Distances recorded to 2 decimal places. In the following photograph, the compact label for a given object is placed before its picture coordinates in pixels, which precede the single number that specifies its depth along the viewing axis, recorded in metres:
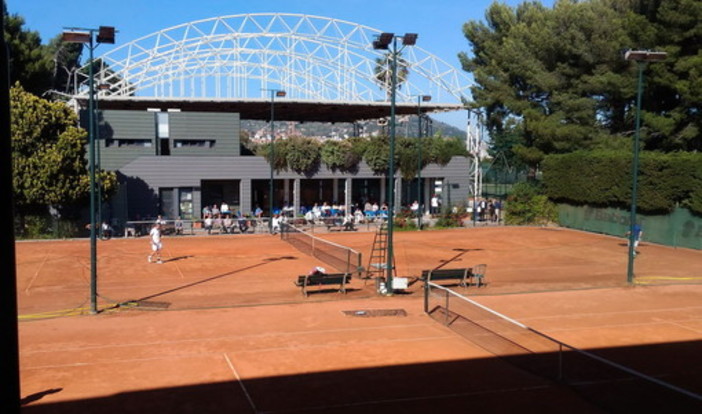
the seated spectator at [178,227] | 36.81
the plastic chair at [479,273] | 21.47
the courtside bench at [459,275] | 20.39
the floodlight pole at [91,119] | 17.27
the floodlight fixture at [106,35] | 18.00
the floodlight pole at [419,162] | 40.46
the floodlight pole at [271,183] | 38.15
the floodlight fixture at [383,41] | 20.69
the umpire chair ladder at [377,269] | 22.27
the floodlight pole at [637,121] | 21.31
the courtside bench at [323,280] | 19.66
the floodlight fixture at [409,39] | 21.75
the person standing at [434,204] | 49.63
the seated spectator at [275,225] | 37.78
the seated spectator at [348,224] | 40.06
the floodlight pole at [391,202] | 19.91
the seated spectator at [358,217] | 43.81
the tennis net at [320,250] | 25.00
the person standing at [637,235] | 29.94
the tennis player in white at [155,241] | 25.17
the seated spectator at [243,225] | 38.40
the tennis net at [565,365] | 9.94
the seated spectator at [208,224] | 37.00
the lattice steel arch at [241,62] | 57.22
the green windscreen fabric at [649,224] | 32.41
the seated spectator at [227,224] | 37.66
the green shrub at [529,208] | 43.53
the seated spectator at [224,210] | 41.25
